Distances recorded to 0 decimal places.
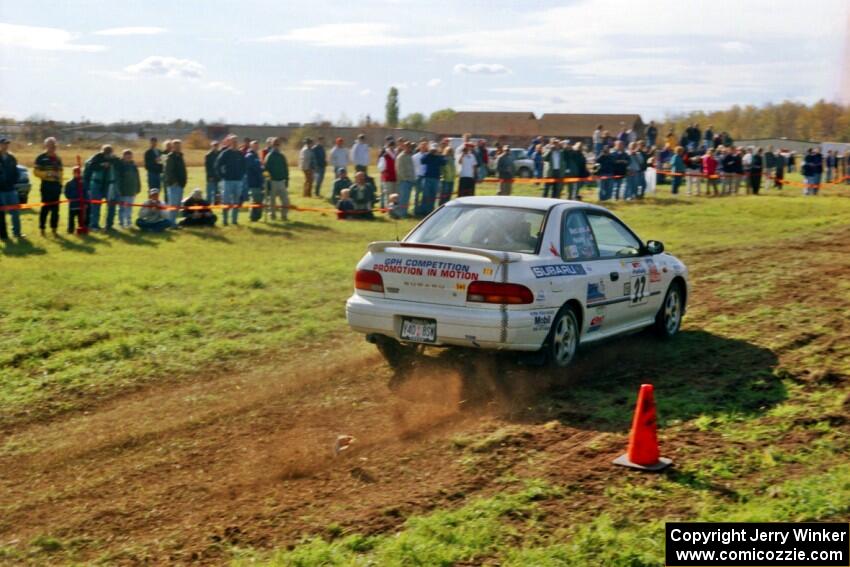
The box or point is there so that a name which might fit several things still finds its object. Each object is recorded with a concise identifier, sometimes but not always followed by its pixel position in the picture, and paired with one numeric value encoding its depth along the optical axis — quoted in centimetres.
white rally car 872
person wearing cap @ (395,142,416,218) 2509
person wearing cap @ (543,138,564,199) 2883
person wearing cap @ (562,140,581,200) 2936
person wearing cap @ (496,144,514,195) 2806
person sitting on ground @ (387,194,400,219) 2481
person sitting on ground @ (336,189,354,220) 2416
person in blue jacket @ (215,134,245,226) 2209
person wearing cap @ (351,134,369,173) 2912
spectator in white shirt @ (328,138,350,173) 2912
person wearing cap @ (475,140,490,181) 2977
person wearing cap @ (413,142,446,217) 2533
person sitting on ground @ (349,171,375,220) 2450
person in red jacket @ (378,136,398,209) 2566
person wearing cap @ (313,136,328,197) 2930
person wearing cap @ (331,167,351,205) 2677
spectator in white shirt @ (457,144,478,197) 2594
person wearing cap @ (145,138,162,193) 2175
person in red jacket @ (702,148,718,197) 3334
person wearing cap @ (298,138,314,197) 2889
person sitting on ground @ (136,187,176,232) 2008
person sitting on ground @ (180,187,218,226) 2078
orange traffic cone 659
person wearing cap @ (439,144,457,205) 2609
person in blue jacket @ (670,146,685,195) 3375
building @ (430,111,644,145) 8788
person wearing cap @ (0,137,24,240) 1758
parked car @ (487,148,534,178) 3941
